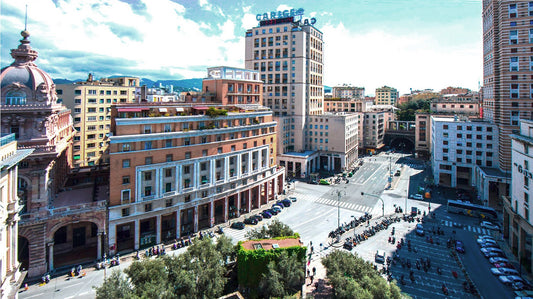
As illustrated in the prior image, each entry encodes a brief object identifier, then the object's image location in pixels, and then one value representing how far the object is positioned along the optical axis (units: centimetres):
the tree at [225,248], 4228
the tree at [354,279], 3238
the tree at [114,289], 3111
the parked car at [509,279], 4556
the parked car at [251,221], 6794
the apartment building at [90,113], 8638
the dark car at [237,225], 6538
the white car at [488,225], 6675
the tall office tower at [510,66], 7594
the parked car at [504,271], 4788
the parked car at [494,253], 5360
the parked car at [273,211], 7371
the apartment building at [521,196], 5025
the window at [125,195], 5325
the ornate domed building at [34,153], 4609
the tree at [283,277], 3709
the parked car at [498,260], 5102
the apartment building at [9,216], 2975
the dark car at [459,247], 5547
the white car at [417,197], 8534
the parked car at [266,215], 7181
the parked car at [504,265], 4981
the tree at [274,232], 4737
